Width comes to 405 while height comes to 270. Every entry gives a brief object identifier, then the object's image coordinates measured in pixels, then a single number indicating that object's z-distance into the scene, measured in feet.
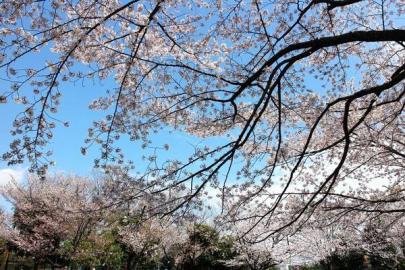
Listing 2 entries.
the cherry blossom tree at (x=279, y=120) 13.96
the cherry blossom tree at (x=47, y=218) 61.11
